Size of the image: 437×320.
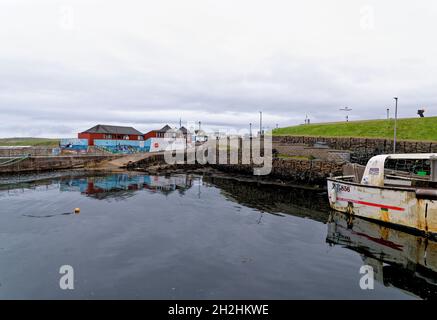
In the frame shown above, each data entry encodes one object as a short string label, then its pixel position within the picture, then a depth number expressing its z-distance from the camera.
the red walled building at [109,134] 83.11
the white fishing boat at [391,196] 18.27
